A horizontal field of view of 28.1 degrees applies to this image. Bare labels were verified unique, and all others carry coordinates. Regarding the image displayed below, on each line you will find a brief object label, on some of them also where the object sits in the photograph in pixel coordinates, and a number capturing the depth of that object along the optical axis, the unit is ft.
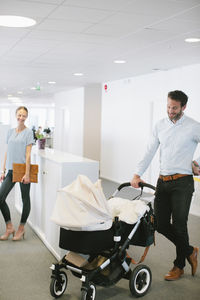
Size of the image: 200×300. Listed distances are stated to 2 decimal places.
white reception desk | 13.00
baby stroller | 9.52
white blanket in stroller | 9.32
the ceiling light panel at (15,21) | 13.10
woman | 14.94
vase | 17.76
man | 11.21
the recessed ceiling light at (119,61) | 21.91
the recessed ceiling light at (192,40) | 15.70
